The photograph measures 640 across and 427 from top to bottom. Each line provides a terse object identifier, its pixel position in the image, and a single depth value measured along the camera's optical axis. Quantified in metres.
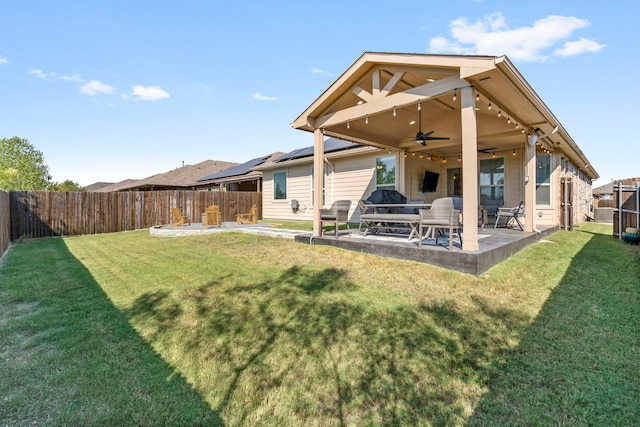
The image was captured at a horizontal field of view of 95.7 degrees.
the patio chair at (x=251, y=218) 12.12
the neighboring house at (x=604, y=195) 21.18
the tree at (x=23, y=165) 25.53
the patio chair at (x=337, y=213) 6.37
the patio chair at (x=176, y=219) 11.16
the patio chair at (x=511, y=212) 8.09
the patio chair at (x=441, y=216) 4.64
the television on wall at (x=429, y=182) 10.37
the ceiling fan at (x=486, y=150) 9.33
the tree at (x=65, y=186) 27.55
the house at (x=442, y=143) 4.65
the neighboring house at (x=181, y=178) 22.39
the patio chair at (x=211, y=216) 10.65
